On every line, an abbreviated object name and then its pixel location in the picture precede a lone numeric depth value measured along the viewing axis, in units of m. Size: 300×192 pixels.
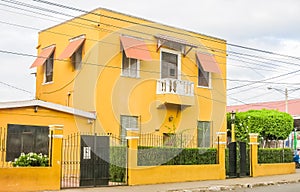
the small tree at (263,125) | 28.17
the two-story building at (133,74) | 21.34
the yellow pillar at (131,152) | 17.14
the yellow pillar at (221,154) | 20.84
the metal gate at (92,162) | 16.20
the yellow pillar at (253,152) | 22.81
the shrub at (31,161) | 15.12
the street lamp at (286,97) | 37.58
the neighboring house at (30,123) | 17.81
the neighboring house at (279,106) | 40.38
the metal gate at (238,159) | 21.92
